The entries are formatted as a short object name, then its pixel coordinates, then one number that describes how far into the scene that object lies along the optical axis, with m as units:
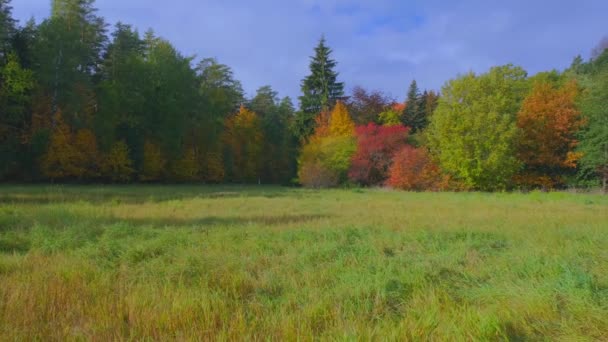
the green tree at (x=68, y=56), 30.84
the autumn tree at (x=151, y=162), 38.06
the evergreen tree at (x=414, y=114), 49.47
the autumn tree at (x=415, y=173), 33.84
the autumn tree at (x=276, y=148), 54.09
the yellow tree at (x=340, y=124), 42.88
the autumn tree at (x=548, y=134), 32.84
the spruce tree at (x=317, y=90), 50.56
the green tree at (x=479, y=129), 30.97
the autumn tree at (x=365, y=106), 48.59
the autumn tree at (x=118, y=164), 34.59
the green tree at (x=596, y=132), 30.34
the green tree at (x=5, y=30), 28.45
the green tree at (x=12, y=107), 28.96
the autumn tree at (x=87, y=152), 32.44
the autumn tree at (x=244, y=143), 50.38
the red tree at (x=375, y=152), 37.59
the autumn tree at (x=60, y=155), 31.05
